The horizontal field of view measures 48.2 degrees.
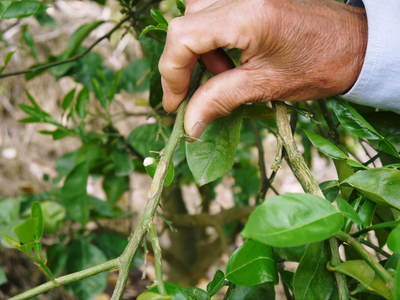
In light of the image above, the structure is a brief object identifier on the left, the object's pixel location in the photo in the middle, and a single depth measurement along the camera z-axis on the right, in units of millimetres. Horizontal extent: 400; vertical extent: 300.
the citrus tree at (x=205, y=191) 398
